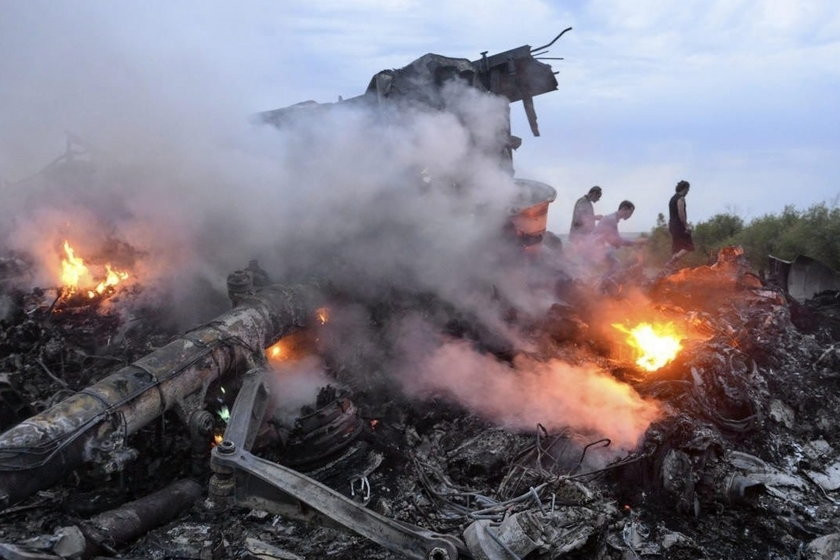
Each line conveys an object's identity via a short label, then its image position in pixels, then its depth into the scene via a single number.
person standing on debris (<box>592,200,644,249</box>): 11.08
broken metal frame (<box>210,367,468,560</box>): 4.02
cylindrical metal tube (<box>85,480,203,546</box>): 4.52
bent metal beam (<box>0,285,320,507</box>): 4.38
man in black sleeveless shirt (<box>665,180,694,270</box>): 10.63
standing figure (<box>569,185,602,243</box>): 11.38
